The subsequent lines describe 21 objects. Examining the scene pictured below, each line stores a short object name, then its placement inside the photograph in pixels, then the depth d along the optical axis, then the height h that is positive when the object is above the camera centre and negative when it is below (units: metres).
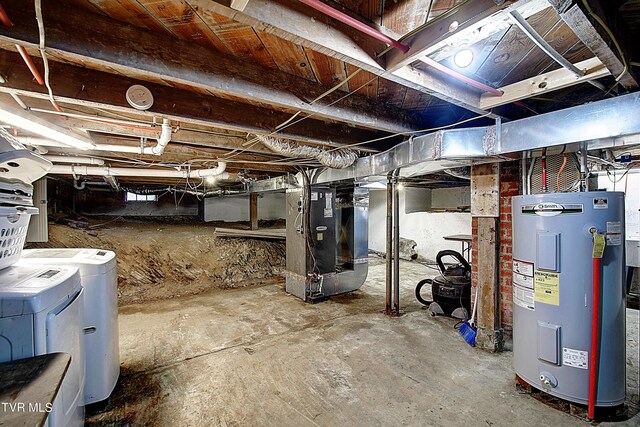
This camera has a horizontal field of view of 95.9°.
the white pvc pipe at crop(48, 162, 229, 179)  3.81 +0.57
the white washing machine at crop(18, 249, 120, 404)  1.89 -0.68
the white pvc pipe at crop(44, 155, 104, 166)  3.36 +0.65
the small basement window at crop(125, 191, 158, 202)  8.72 +0.46
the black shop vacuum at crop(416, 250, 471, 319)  3.38 -0.96
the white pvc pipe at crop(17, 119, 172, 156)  2.28 +0.61
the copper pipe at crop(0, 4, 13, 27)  1.02 +0.72
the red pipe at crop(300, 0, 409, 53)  0.96 +0.70
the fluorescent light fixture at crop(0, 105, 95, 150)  1.77 +0.60
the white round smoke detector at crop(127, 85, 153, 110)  1.76 +0.71
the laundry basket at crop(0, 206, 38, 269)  1.38 -0.09
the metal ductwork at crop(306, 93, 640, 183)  1.61 +0.49
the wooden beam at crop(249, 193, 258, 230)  6.51 +0.03
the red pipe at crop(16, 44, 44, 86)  1.25 +0.69
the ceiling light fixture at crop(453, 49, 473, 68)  1.48 +0.79
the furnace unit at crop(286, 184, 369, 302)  4.29 -0.47
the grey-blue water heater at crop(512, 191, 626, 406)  1.81 -0.57
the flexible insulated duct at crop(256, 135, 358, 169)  2.69 +0.61
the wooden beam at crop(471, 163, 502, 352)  2.68 -0.40
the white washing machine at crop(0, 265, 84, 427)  1.18 -0.48
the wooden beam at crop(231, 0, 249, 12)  0.94 +0.69
